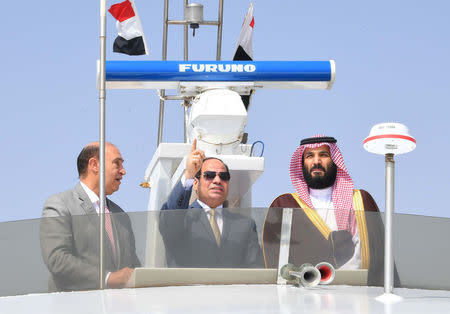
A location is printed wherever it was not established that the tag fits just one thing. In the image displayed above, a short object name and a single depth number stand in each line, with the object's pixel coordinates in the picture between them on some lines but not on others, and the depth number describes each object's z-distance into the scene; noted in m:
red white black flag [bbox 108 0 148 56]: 23.27
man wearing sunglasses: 11.84
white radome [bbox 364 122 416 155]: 10.73
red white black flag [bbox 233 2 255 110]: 26.75
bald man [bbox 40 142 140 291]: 11.38
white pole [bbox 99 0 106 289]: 11.66
